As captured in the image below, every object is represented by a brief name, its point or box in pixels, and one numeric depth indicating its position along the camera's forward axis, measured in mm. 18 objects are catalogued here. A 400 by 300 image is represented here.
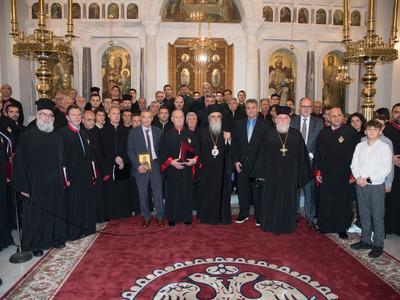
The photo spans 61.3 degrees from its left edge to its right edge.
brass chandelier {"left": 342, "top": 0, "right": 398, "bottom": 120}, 5570
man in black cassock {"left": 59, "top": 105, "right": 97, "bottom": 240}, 5223
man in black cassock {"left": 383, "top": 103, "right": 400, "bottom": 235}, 5441
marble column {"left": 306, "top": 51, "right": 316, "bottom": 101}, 12992
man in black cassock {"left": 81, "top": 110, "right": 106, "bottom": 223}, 5891
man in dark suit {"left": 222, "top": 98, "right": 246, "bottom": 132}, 8015
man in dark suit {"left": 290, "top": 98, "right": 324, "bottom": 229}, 5801
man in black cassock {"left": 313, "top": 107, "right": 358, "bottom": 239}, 5391
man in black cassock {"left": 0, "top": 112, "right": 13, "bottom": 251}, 4863
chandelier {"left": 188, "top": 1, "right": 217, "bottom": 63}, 10820
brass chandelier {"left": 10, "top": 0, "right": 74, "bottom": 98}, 5469
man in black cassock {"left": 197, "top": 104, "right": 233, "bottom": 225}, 5973
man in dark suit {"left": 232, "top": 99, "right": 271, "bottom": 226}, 6148
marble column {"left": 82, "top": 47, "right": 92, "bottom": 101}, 12430
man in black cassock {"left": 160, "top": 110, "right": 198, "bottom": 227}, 5902
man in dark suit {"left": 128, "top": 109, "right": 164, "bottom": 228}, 5875
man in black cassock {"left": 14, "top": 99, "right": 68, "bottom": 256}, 4691
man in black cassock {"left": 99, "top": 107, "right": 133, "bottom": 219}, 6059
